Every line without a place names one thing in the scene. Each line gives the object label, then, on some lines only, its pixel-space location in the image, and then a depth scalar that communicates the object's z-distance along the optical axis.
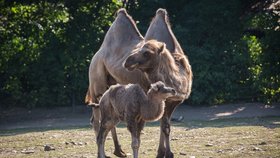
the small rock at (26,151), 21.05
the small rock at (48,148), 21.36
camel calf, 16.50
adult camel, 18.03
